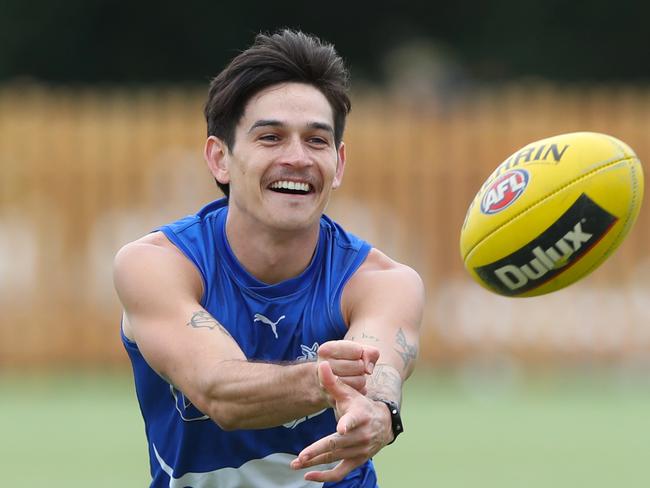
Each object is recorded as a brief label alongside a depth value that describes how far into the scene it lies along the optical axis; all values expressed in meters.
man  12.12
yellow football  12.87
